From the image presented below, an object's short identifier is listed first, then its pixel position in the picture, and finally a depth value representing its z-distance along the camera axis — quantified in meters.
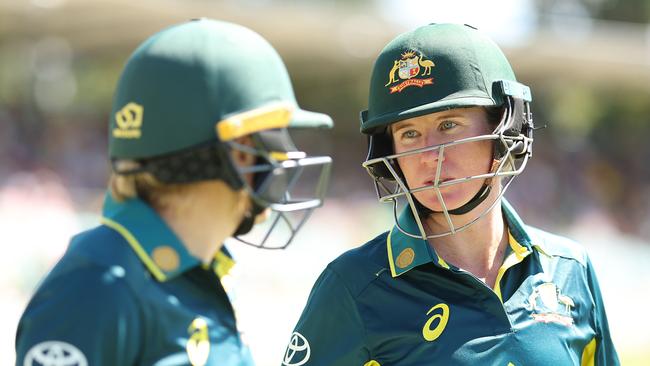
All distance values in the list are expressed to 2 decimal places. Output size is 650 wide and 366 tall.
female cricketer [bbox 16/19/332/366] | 4.65
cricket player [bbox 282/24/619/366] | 6.20
